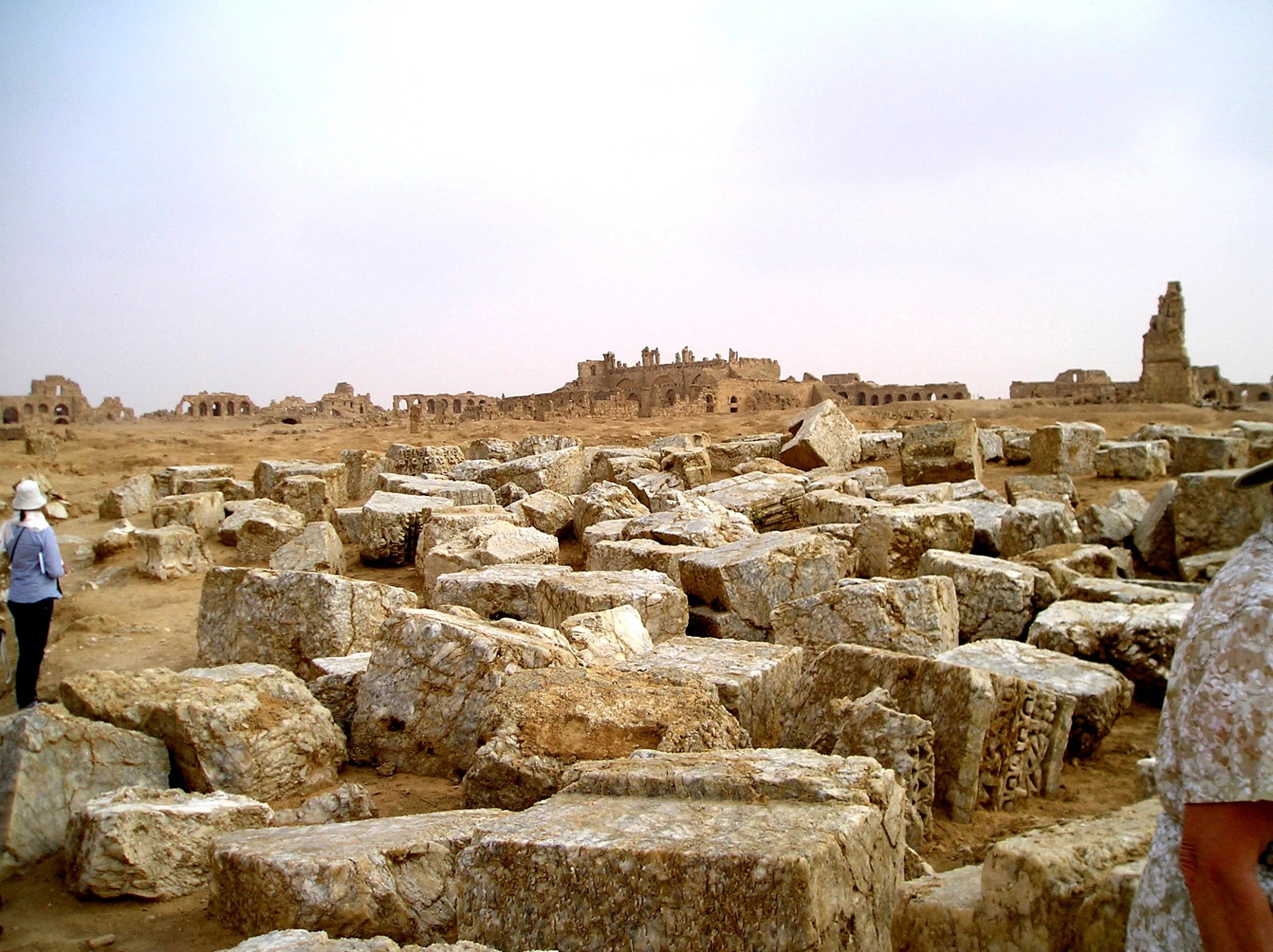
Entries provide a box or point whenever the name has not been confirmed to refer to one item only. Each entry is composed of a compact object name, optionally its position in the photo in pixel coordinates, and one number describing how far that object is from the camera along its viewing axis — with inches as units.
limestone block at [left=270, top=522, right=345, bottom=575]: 271.4
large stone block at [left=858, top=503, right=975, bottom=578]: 240.7
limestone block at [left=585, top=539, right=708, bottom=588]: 225.6
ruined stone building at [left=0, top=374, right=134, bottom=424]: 1546.5
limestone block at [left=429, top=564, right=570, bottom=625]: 204.2
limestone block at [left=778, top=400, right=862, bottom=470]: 445.4
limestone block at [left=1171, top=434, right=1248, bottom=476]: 358.0
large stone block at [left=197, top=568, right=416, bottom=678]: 193.3
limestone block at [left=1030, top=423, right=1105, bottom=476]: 431.8
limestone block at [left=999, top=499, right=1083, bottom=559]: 264.2
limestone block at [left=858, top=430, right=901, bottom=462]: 500.1
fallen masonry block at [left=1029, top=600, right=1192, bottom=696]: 163.0
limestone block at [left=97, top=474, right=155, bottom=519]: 460.1
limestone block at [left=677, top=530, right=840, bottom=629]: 201.6
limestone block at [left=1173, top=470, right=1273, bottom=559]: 248.5
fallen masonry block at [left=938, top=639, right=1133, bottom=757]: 140.6
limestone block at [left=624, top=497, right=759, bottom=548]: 252.4
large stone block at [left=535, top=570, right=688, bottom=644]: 187.9
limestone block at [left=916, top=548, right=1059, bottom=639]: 196.1
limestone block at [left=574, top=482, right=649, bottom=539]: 311.9
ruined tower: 1227.2
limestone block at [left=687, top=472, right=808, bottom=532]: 323.6
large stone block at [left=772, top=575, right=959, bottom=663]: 171.3
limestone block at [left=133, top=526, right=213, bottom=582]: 323.0
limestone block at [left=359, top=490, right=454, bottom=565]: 307.6
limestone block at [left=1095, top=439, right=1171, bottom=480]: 407.8
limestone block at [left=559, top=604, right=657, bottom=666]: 158.4
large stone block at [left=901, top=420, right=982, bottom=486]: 402.3
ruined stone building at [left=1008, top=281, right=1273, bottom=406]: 1221.7
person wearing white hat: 202.8
